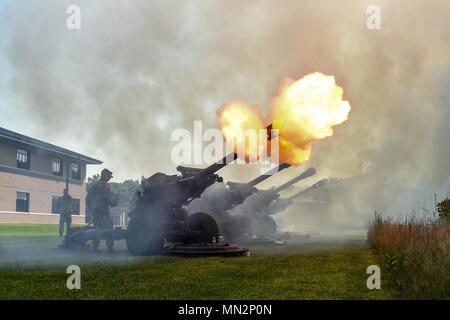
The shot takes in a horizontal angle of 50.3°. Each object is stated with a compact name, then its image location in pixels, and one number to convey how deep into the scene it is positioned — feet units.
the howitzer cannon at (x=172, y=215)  49.60
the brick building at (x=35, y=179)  114.01
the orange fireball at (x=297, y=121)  45.37
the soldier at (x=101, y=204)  57.31
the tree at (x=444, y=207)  58.48
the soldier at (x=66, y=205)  75.46
